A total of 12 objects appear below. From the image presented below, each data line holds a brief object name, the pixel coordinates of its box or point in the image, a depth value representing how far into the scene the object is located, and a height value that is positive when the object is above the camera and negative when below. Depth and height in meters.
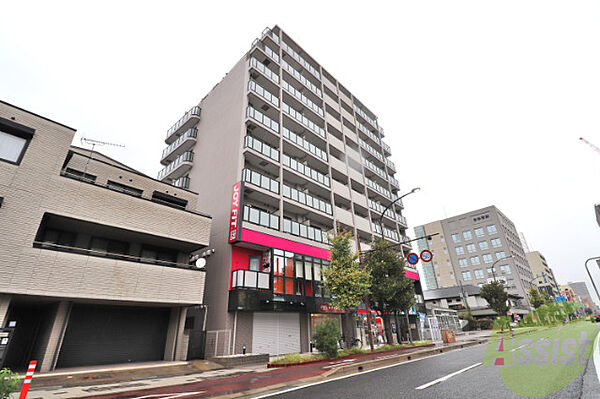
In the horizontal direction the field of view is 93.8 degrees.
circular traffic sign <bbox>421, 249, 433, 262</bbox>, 16.27 +3.68
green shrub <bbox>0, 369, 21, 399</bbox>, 5.57 -0.77
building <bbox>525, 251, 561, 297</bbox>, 102.39 +19.74
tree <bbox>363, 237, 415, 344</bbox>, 23.36 +3.39
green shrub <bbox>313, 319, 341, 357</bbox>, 16.08 -0.45
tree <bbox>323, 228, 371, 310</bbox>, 19.27 +3.05
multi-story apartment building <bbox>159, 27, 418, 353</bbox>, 20.05 +13.67
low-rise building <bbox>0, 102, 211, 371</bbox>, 12.19 +3.53
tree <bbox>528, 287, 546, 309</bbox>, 61.73 +4.21
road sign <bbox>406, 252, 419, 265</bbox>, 16.56 +3.67
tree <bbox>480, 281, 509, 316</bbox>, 39.59 +3.42
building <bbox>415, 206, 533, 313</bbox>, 73.54 +18.50
